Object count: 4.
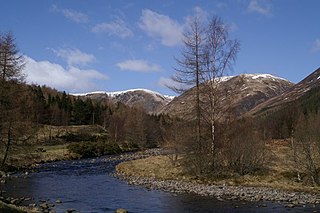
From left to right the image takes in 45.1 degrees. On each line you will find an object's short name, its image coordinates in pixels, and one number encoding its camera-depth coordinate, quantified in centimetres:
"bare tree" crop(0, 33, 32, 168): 3731
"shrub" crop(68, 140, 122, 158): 7359
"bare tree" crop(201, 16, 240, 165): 3263
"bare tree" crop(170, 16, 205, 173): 3297
